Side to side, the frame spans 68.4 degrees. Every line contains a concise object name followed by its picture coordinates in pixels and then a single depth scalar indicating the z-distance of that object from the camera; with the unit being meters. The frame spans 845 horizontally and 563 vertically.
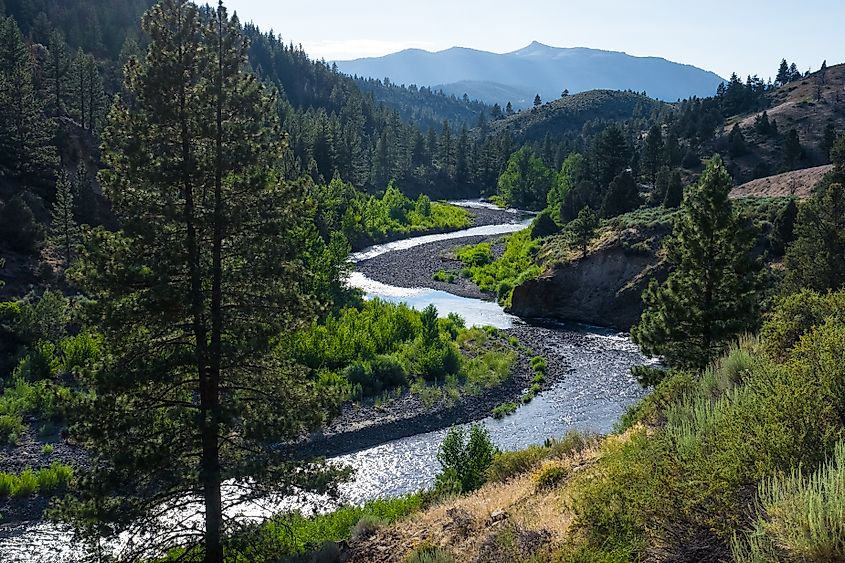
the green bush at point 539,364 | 38.06
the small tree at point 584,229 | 51.19
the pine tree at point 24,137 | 53.25
